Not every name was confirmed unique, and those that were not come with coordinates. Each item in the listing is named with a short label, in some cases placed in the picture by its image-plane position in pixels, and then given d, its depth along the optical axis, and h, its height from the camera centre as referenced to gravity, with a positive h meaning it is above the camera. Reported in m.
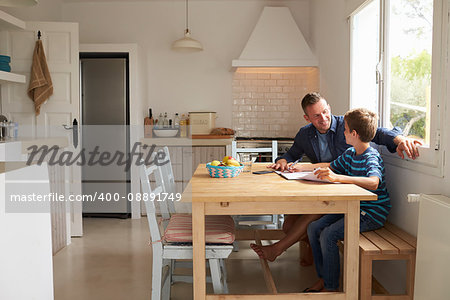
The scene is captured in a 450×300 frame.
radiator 1.73 -0.55
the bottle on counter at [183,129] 5.25 -0.06
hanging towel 4.12 +0.44
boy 2.36 -0.40
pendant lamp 4.71 +0.90
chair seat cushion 2.24 -0.59
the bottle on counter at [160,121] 5.35 +0.04
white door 4.20 +0.39
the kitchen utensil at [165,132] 5.11 -0.10
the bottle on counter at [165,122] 5.38 +0.03
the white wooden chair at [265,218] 3.55 -0.80
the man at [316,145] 2.48 -0.14
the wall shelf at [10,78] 3.81 +0.44
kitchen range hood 4.84 +0.95
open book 2.36 -0.31
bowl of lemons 2.57 -0.27
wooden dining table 1.98 -0.40
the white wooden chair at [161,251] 2.21 -0.68
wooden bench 2.10 -0.67
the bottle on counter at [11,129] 4.03 -0.05
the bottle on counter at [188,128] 5.31 -0.06
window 2.15 +0.36
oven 4.94 -0.24
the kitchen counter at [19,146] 3.42 -0.19
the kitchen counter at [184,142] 4.94 -0.21
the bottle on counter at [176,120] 5.46 +0.05
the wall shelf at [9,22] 3.81 +0.96
